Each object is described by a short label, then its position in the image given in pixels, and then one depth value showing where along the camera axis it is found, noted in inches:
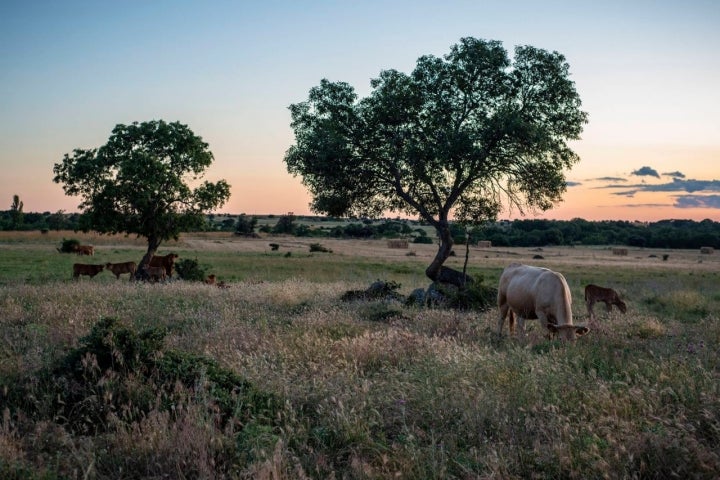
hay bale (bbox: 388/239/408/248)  3249.8
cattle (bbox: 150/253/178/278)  1184.2
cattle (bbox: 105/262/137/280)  1154.0
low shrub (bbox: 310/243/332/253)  2668.1
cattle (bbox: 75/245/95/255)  2071.9
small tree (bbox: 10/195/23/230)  4252.7
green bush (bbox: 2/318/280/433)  241.8
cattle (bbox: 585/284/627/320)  732.0
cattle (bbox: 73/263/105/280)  1131.9
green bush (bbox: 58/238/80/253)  2153.1
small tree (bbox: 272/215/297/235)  4923.7
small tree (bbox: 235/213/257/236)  4698.3
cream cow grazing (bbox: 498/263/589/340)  439.3
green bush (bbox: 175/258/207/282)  1148.4
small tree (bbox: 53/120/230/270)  1040.2
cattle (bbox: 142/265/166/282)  1056.1
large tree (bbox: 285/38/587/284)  828.6
